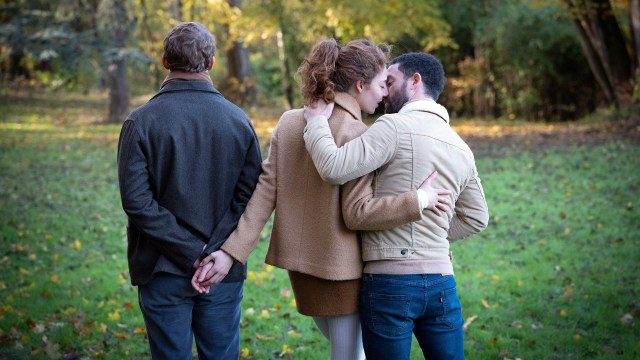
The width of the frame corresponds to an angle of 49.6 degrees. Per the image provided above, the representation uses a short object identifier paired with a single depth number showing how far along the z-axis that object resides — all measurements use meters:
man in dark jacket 2.84
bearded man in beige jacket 2.73
